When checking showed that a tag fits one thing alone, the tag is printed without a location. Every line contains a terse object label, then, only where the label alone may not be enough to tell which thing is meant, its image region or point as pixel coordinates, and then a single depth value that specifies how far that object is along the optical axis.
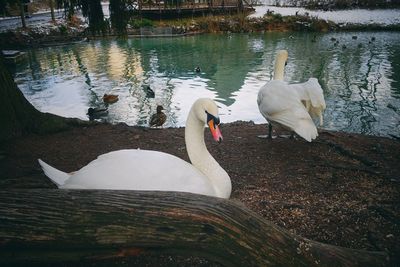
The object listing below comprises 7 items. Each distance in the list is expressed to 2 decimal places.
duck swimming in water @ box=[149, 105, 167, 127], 8.80
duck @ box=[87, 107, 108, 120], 9.88
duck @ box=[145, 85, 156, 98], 12.36
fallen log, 1.83
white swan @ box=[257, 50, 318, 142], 5.21
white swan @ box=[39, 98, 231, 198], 2.97
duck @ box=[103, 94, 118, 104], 11.49
